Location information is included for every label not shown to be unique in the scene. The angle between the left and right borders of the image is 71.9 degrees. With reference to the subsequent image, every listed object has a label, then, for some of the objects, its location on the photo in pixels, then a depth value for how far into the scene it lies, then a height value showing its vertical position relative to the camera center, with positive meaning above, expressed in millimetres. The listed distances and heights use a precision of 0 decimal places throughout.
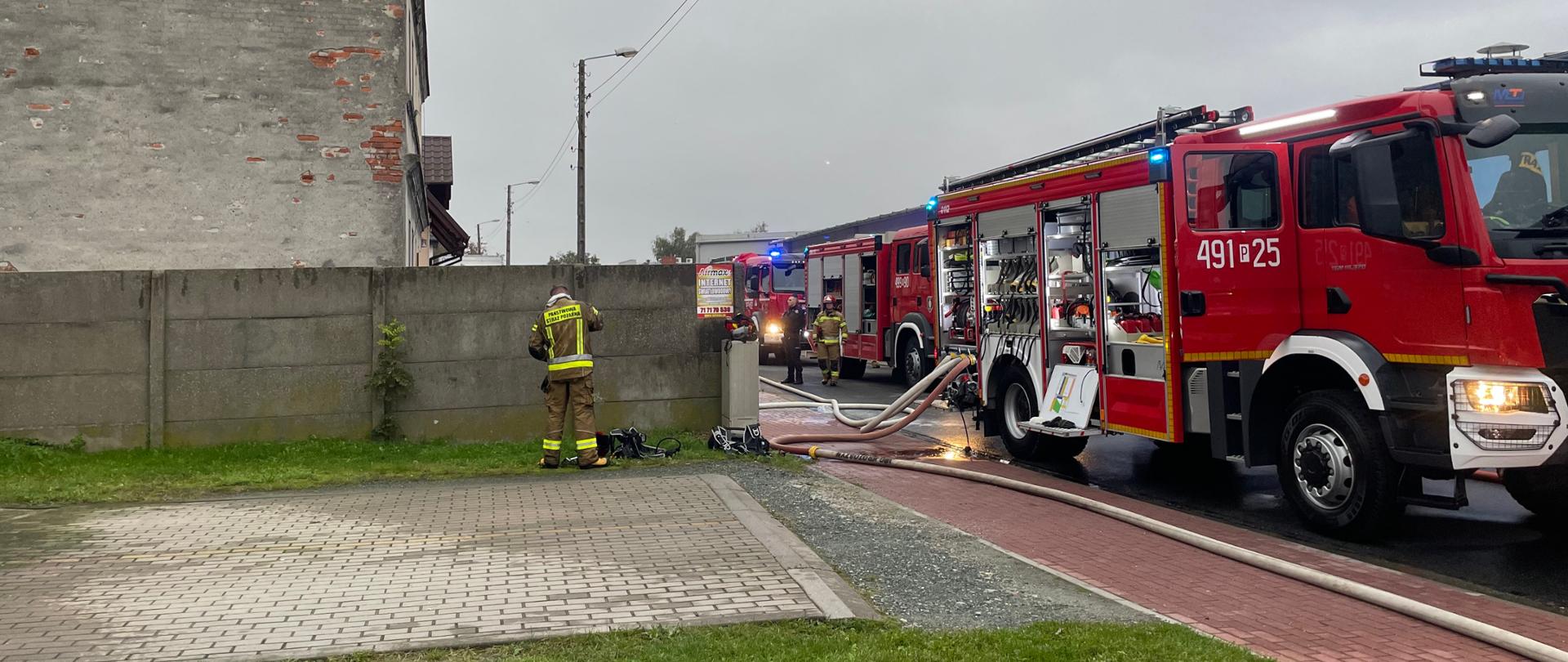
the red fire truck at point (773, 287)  24688 +1623
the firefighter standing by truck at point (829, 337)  19875 +356
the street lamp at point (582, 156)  27734 +5303
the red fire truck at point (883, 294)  18109 +1111
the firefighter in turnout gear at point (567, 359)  9727 +23
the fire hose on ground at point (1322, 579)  4594 -1221
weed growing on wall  10484 -113
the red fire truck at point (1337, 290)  6336 +387
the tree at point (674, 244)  92188 +9988
